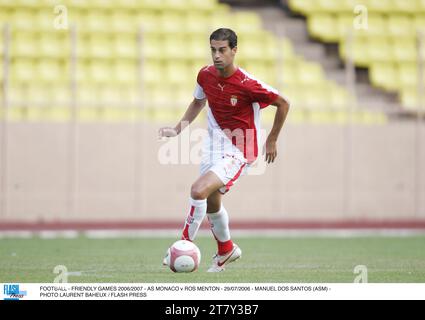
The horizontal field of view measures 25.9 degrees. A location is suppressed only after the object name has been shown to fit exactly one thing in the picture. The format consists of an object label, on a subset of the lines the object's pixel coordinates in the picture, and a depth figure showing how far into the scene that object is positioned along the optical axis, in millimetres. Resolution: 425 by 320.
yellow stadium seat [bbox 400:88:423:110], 19150
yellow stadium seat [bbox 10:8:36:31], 19062
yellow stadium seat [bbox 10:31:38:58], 18641
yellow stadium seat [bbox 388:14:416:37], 20562
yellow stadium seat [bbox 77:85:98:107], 17797
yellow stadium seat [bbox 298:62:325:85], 19281
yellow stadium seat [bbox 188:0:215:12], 20203
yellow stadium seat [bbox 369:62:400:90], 19766
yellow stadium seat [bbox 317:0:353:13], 20797
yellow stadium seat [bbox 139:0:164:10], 19822
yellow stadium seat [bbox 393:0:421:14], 21141
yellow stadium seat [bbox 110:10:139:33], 19297
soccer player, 9141
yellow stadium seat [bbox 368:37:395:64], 19844
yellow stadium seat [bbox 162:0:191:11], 19938
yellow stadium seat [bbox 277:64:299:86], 18984
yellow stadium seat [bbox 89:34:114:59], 18766
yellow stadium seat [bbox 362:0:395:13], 20938
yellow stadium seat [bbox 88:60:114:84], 18484
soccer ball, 8828
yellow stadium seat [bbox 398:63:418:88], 19734
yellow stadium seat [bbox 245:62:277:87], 18875
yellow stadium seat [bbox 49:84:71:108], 17625
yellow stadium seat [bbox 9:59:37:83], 18391
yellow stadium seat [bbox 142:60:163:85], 18766
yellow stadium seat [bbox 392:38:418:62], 20141
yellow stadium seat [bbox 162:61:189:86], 18862
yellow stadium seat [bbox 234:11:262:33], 20062
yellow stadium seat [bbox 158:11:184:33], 19500
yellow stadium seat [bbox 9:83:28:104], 17469
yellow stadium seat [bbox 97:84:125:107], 17844
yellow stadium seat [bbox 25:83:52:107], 17562
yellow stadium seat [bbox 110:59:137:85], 18438
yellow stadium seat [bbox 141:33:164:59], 18922
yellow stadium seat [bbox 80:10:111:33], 19141
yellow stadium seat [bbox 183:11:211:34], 19422
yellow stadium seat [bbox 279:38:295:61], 19578
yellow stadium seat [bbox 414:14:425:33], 20750
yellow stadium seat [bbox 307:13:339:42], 20422
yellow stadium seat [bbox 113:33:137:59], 18672
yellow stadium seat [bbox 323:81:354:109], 18688
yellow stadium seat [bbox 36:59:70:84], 18250
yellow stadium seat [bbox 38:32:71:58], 18266
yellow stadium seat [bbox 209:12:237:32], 19594
